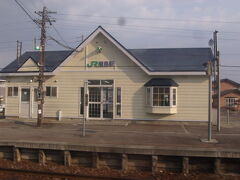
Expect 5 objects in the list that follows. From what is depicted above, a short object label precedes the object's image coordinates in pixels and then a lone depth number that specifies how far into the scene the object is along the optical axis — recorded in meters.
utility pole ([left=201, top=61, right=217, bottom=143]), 12.01
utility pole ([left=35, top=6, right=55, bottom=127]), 17.89
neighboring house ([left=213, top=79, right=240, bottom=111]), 49.67
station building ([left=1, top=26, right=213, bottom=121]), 18.95
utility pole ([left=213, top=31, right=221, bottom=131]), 15.82
